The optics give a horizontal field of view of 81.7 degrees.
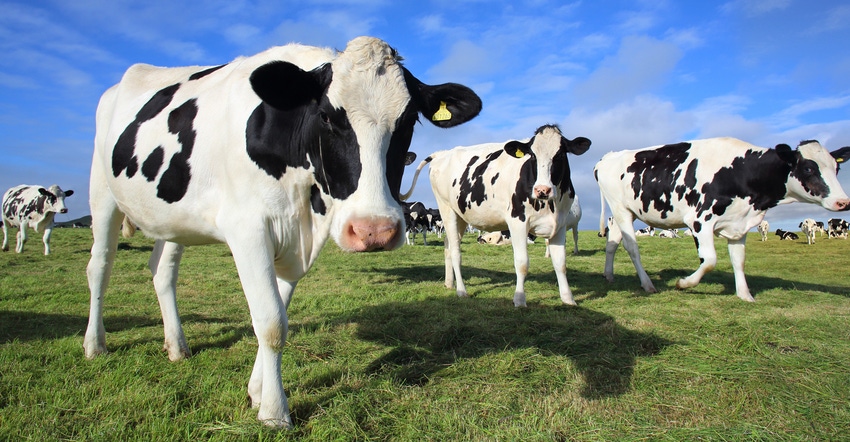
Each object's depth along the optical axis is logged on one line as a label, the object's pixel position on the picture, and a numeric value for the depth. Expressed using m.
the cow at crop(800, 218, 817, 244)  28.17
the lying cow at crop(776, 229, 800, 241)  30.03
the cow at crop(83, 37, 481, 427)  2.76
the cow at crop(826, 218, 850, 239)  29.70
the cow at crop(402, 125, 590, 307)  7.48
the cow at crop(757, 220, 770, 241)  31.86
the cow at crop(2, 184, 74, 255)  16.83
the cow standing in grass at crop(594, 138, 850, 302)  8.37
